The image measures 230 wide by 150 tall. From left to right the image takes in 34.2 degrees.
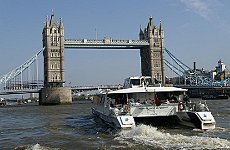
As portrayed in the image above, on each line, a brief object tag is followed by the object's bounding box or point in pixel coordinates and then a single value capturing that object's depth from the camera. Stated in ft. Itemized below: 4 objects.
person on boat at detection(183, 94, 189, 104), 60.51
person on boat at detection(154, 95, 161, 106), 56.44
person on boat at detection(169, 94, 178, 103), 59.69
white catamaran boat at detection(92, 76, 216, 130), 51.60
